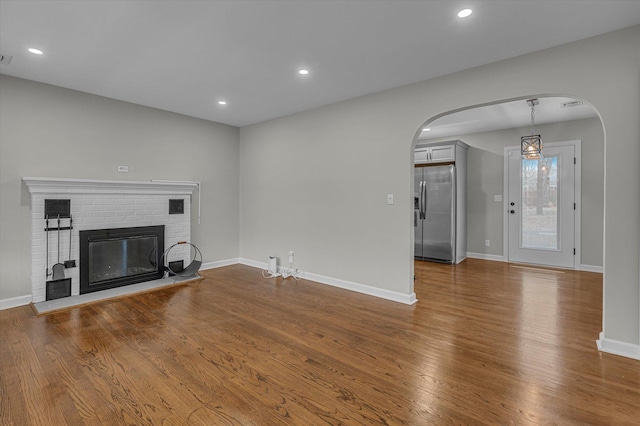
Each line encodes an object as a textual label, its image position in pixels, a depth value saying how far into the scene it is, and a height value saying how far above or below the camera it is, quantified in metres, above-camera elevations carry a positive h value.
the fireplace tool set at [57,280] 3.55 -0.82
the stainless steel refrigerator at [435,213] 5.67 +0.00
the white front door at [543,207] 5.25 +0.12
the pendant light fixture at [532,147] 4.44 +0.98
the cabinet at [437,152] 5.74 +1.20
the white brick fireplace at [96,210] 3.48 +0.02
